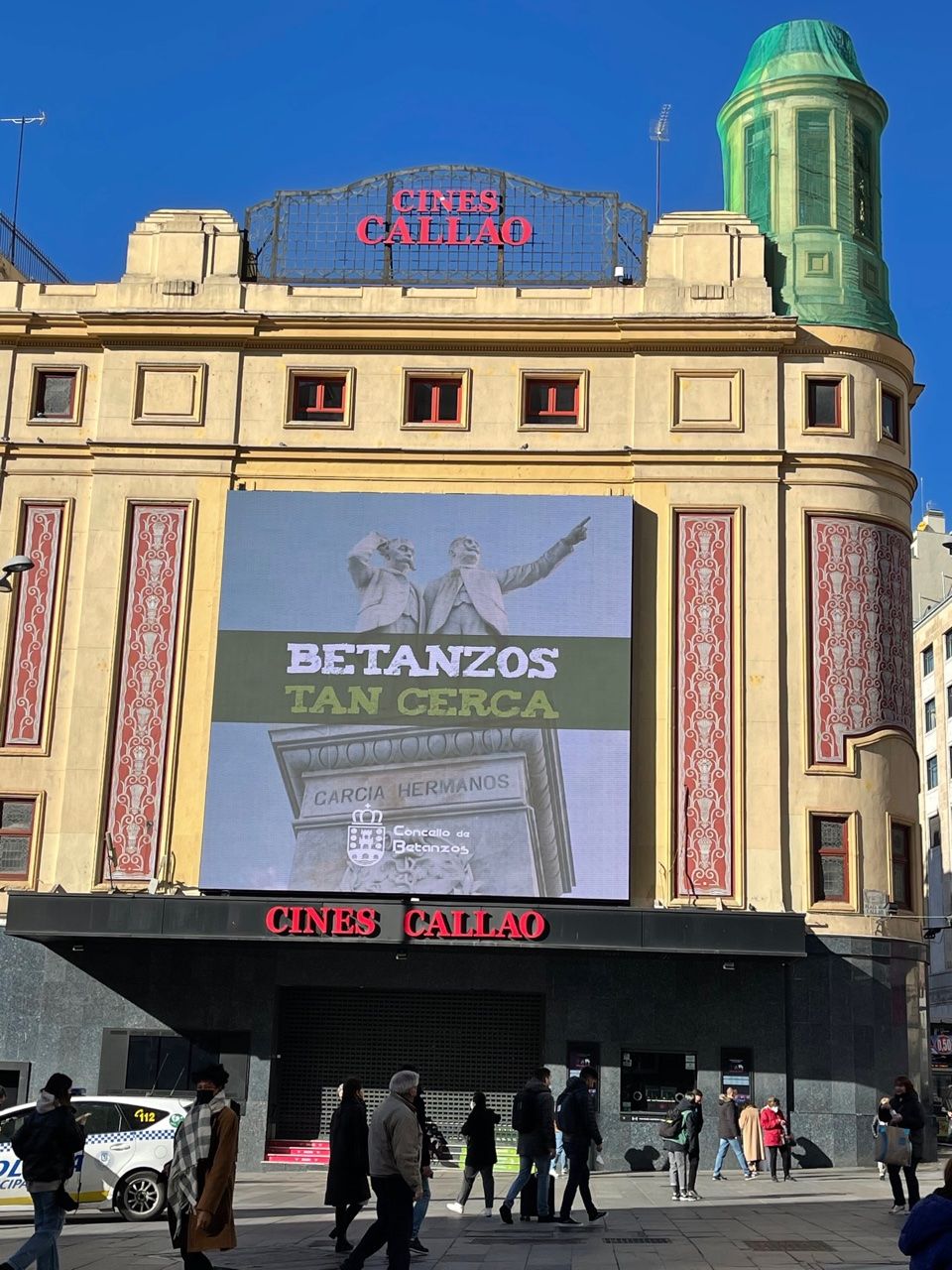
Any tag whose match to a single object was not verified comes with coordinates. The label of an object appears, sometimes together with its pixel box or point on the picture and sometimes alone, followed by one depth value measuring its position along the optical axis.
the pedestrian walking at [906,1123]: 20.39
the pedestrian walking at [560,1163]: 28.91
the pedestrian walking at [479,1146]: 20.98
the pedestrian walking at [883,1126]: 20.63
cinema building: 31.06
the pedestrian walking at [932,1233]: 8.58
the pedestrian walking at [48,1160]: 13.73
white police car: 21.22
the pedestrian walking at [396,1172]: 13.37
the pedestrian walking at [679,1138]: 24.08
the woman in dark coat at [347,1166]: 16.72
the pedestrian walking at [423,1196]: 17.06
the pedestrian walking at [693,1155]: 24.38
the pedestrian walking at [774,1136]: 28.62
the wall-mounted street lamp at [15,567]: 22.57
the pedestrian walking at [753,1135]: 29.64
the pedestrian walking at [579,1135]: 19.38
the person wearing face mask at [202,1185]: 11.93
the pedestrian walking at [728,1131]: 28.41
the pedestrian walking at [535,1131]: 19.53
